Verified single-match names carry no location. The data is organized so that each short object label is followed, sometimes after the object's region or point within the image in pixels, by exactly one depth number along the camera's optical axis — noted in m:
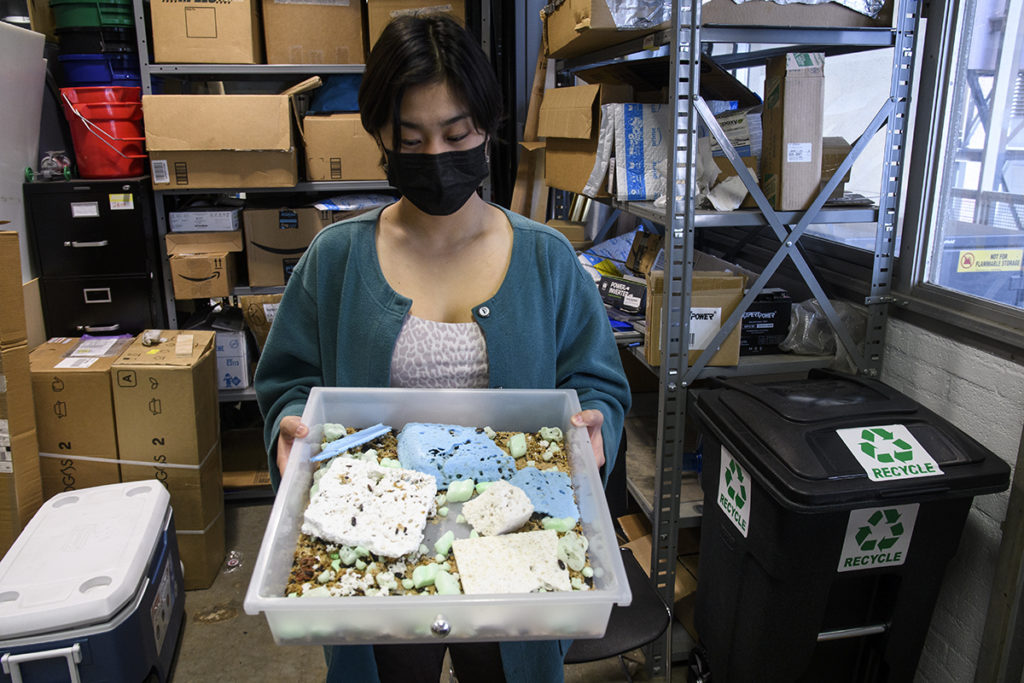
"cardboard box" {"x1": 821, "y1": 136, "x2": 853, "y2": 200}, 1.89
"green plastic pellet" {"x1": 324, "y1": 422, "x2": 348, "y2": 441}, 1.14
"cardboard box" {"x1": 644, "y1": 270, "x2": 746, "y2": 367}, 1.91
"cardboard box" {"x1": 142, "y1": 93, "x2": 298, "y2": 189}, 2.66
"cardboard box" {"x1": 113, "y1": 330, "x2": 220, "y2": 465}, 2.45
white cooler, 1.76
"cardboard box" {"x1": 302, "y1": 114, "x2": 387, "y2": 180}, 2.86
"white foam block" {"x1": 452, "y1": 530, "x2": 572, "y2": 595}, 0.83
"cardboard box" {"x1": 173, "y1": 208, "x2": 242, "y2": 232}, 2.86
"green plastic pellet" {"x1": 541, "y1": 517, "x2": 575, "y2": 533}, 0.94
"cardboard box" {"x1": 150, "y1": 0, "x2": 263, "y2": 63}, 2.71
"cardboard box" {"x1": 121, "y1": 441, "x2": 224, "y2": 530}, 2.52
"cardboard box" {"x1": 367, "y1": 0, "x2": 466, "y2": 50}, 2.81
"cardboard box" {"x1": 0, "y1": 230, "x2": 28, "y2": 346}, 2.10
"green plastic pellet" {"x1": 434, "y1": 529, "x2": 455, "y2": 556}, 0.91
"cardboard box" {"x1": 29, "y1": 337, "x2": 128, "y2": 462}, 2.40
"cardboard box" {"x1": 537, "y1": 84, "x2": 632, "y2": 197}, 2.13
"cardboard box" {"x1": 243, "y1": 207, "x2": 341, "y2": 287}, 2.91
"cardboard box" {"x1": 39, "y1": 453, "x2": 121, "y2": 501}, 2.47
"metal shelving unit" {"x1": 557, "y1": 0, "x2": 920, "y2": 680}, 1.72
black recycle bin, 1.46
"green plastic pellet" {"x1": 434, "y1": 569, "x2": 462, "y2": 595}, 0.83
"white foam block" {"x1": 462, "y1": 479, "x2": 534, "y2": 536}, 0.94
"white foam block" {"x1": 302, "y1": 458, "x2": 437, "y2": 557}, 0.89
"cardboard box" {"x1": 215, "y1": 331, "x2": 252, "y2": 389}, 2.96
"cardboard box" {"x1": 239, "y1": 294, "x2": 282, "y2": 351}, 2.94
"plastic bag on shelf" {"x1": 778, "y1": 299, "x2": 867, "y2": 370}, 2.05
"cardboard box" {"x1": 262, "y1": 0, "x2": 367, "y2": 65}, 2.82
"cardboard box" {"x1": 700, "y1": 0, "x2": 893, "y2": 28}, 1.68
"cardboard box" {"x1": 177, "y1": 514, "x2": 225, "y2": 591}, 2.58
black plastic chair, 1.64
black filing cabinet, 2.71
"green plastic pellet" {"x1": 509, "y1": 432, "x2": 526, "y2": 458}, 1.12
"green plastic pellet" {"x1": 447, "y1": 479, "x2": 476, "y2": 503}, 1.01
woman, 1.18
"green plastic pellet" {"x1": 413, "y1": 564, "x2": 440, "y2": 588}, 0.85
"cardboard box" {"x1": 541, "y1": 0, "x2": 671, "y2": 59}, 1.82
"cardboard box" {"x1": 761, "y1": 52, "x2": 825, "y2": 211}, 1.74
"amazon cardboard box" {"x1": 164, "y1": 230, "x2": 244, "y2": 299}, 2.85
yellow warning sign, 1.63
